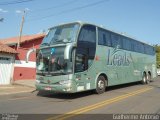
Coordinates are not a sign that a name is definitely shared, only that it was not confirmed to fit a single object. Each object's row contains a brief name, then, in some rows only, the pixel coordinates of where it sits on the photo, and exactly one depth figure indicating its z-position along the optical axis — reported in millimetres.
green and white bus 13273
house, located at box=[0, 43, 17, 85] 21625
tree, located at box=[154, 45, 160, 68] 62819
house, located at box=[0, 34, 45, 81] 23708
